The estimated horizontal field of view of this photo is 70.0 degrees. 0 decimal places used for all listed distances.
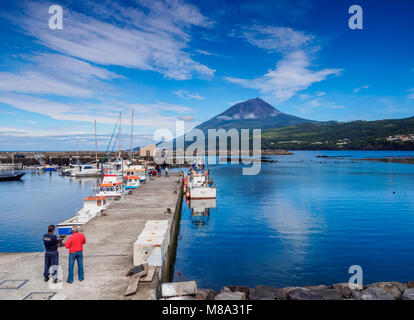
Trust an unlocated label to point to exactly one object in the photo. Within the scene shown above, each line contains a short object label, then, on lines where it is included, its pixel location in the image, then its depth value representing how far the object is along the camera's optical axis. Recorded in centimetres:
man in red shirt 998
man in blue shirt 1001
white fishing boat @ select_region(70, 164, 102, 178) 7871
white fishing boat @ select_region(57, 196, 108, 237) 2194
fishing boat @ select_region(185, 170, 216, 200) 4119
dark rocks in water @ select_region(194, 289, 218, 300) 1030
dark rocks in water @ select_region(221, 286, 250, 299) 1132
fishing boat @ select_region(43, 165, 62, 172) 10136
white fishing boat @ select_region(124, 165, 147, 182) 6031
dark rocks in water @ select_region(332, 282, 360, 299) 1153
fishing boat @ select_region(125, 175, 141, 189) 4978
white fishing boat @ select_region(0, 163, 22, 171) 10044
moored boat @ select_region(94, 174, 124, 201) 3706
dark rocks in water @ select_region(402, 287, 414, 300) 1148
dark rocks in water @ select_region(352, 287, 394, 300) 1113
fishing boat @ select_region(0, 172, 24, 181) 7294
